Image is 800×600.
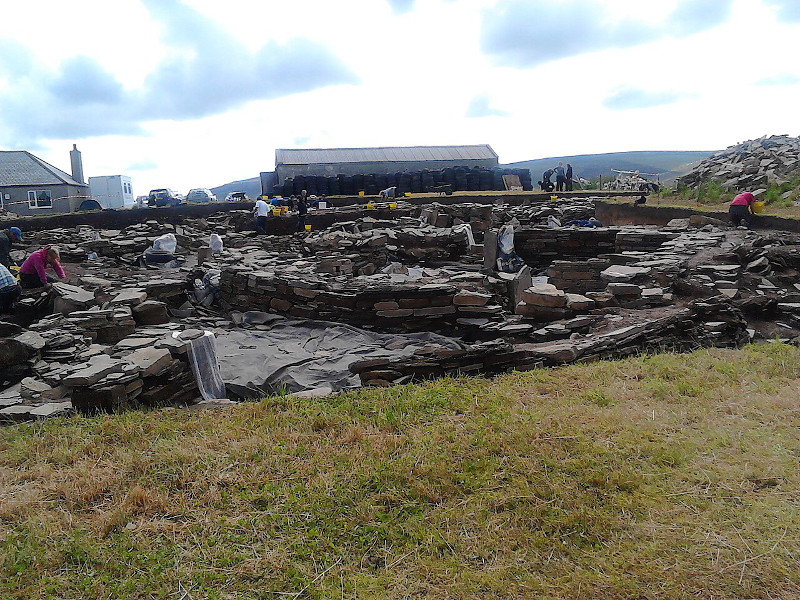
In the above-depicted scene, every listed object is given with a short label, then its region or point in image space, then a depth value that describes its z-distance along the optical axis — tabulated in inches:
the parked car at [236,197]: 1147.4
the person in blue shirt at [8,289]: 292.7
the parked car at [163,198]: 1063.6
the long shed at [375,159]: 1318.9
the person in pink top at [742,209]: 464.8
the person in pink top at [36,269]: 335.6
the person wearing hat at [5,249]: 370.6
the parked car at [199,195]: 1155.3
